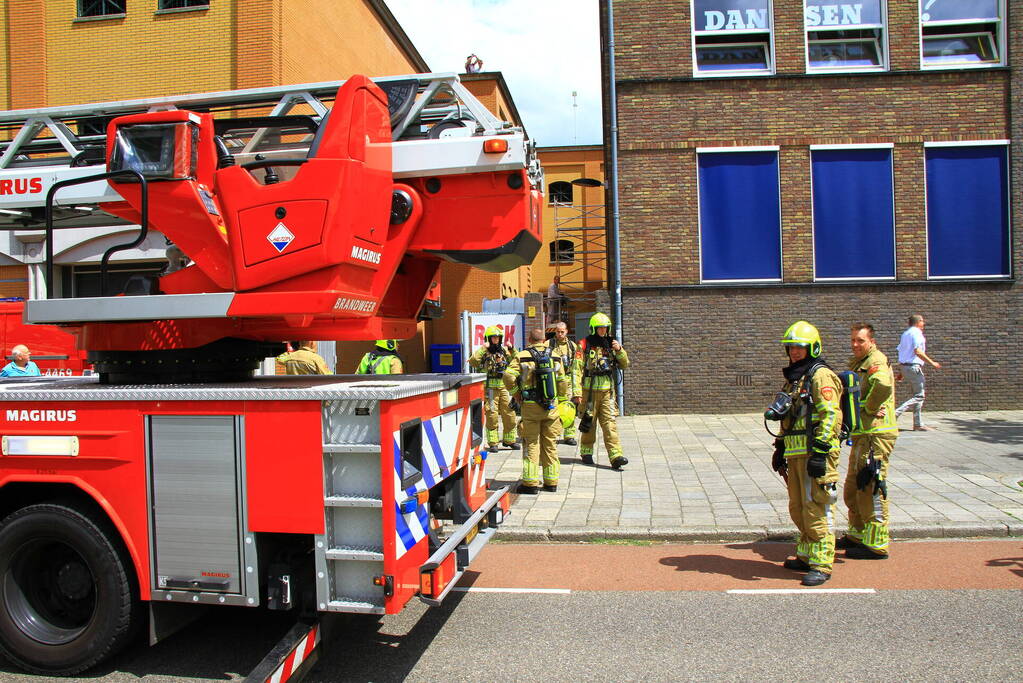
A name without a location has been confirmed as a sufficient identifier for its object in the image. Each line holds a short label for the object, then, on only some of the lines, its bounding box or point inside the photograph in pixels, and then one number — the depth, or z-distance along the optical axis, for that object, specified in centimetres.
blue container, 2283
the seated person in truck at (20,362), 847
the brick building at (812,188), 1409
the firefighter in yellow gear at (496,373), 1141
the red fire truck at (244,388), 378
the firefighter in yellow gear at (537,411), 855
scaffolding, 2867
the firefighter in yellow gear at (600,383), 961
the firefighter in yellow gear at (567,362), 937
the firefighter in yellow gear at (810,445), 545
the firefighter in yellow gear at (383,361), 980
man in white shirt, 1212
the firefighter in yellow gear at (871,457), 602
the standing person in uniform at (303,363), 930
